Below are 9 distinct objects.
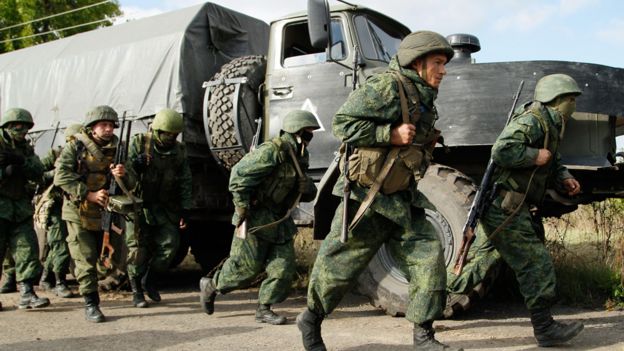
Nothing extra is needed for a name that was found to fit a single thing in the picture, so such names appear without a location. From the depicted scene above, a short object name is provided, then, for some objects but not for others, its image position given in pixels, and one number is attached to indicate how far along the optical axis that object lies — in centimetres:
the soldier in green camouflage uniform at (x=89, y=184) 570
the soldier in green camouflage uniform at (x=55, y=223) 680
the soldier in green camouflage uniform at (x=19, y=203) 608
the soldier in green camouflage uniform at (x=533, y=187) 430
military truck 528
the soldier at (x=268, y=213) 543
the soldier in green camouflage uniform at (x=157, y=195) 627
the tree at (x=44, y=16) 1803
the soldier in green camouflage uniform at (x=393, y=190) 384
